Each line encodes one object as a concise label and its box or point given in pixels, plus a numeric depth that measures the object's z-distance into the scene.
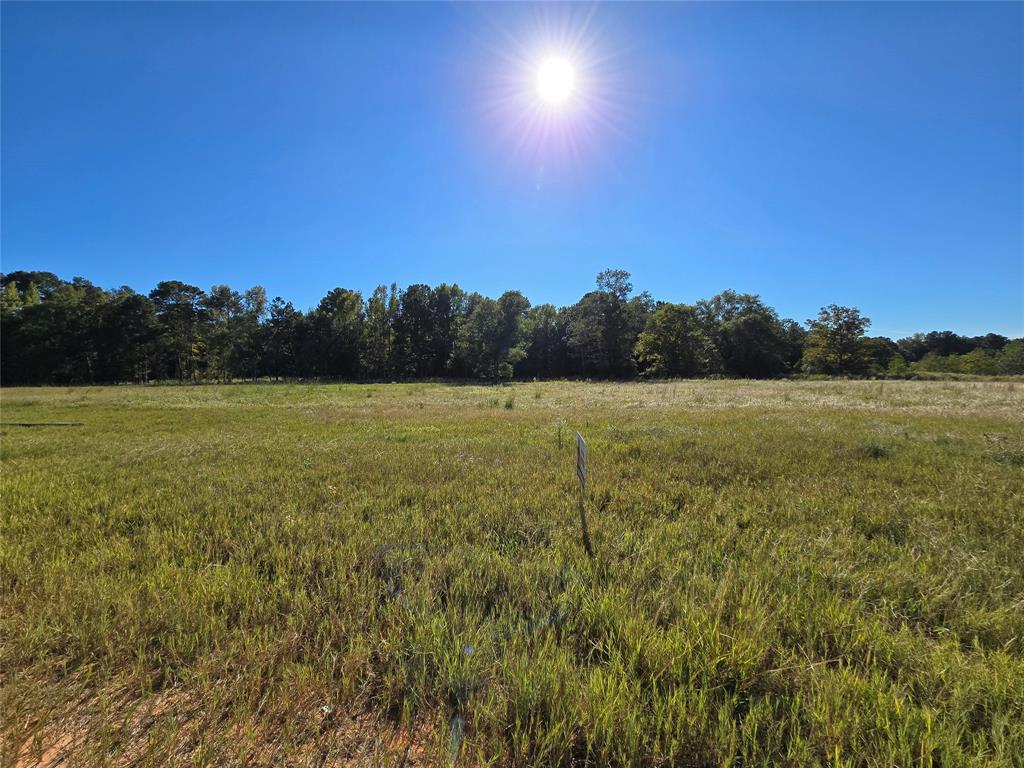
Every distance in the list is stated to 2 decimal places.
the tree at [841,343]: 69.94
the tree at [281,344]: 77.81
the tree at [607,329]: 71.56
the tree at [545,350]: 79.25
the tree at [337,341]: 74.38
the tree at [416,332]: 77.88
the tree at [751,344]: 76.12
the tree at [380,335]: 75.19
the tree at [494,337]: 69.50
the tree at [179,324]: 71.25
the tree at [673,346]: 69.44
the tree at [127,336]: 68.12
